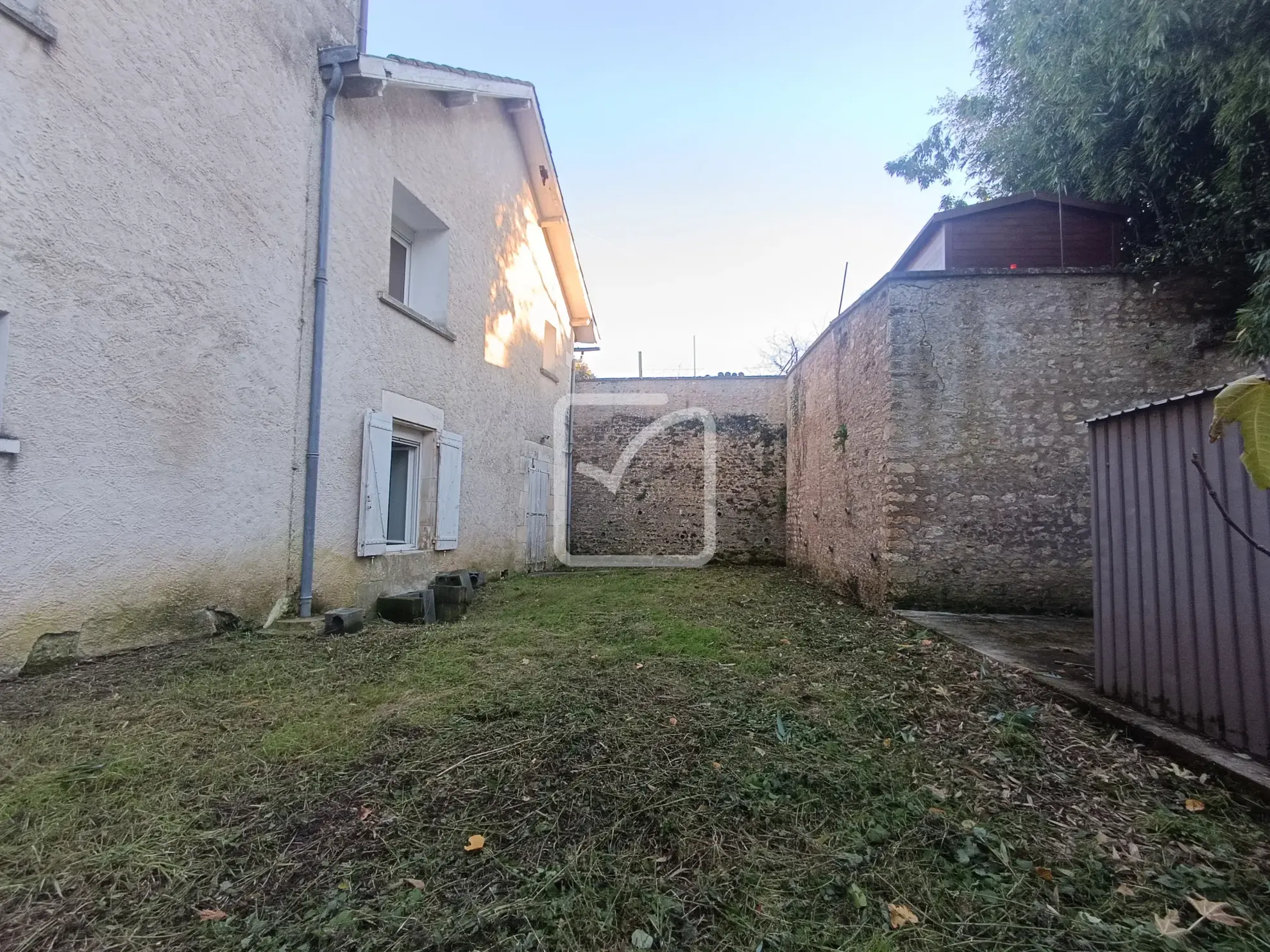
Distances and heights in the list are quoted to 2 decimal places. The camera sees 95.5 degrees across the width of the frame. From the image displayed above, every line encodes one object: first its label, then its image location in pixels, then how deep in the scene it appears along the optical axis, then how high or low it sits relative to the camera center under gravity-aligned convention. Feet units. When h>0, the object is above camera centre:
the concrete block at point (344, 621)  13.82 -2.78
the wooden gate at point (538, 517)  29.55 -0.42
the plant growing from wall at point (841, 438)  22.55 +2.96
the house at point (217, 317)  9.66 +4.21
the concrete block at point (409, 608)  16.10 -2.84
